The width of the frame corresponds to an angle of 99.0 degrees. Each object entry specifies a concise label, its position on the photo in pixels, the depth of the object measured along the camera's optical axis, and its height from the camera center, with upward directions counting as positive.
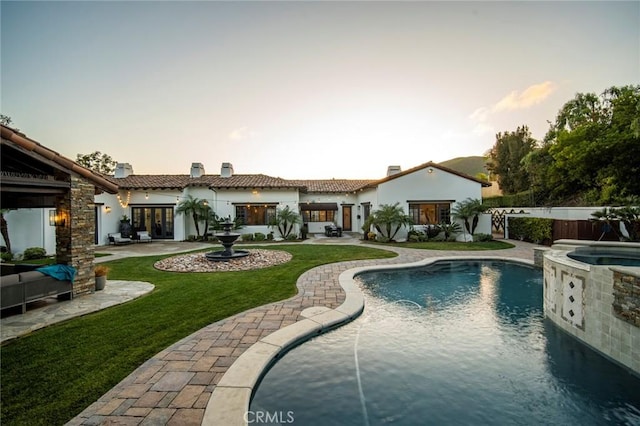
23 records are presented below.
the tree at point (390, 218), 19.83 -0.30
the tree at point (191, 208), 21.68 +0.68
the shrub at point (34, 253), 14.65 -1.91
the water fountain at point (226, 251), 12.68 -1.70
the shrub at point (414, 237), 20.55 -1.75
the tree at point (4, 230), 14.89 -0.63
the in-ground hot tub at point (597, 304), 4.39 -1.78
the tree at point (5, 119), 22.03 +8.12
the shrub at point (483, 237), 20.00 -1.79
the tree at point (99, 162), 40.21 +8.43
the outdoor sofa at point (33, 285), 6.19 -1.65
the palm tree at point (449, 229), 20.83 -1.20
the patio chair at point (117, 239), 19.95 -1.62
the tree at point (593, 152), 17.86 +4.49
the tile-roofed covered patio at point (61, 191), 6.22 +0.70
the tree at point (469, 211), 20.55 +0.15
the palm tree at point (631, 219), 12.73 -0.37
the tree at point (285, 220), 22.73 -0.40
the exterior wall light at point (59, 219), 7.65 -0.03
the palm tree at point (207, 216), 22.08 +0.02
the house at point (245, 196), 21.53 +1.56
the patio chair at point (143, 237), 21.50 -1.63
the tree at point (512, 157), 34.69 +7.46
